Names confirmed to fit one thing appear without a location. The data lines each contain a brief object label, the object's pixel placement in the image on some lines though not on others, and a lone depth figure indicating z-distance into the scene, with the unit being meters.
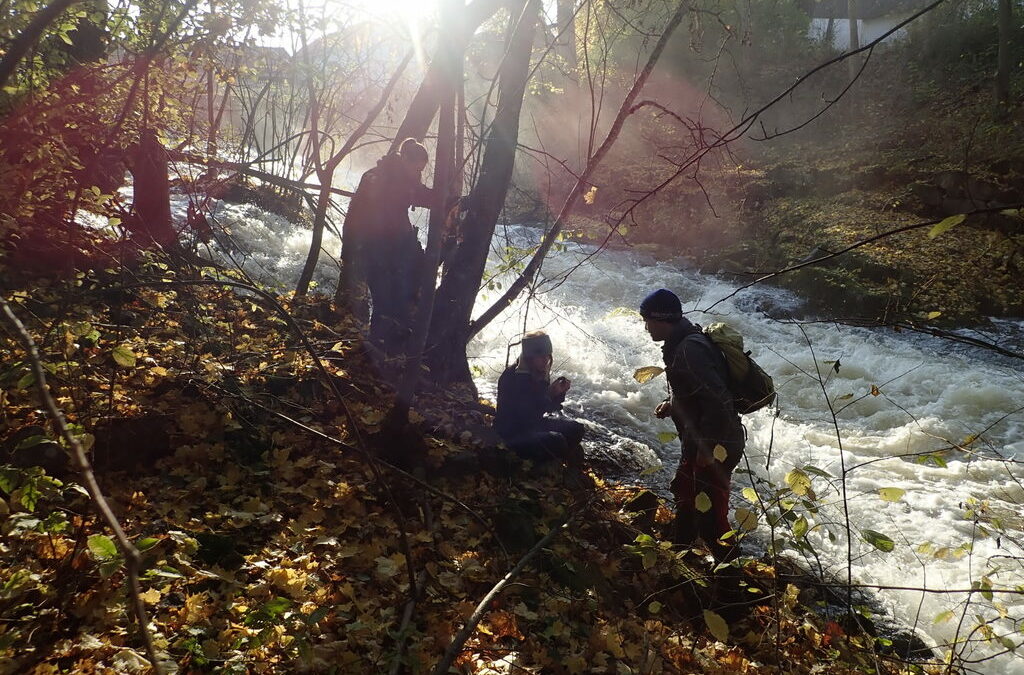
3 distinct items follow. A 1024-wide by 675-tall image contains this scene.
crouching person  5.00
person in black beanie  3.73
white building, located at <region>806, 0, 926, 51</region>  29.14
